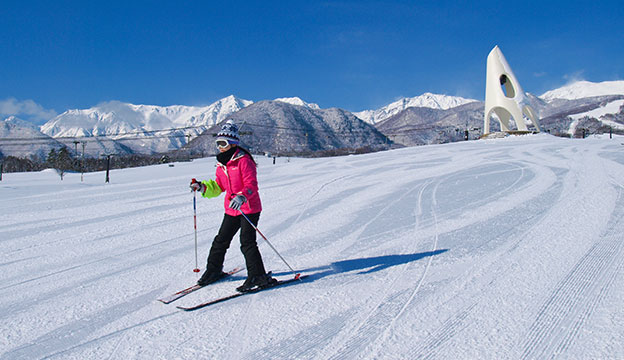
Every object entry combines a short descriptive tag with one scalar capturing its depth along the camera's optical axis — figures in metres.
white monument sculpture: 46.06
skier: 3.59
